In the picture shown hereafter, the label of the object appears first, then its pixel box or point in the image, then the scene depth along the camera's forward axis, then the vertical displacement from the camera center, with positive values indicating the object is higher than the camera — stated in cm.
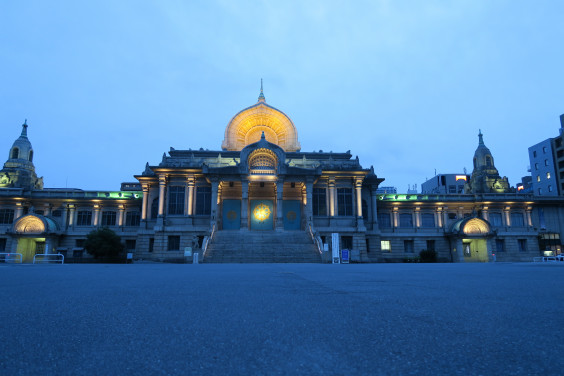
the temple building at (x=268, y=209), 4328 +538
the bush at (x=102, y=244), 4147 +73
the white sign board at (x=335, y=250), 2955 +1
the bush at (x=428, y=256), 4539 -72
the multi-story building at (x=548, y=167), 7550 +1749
